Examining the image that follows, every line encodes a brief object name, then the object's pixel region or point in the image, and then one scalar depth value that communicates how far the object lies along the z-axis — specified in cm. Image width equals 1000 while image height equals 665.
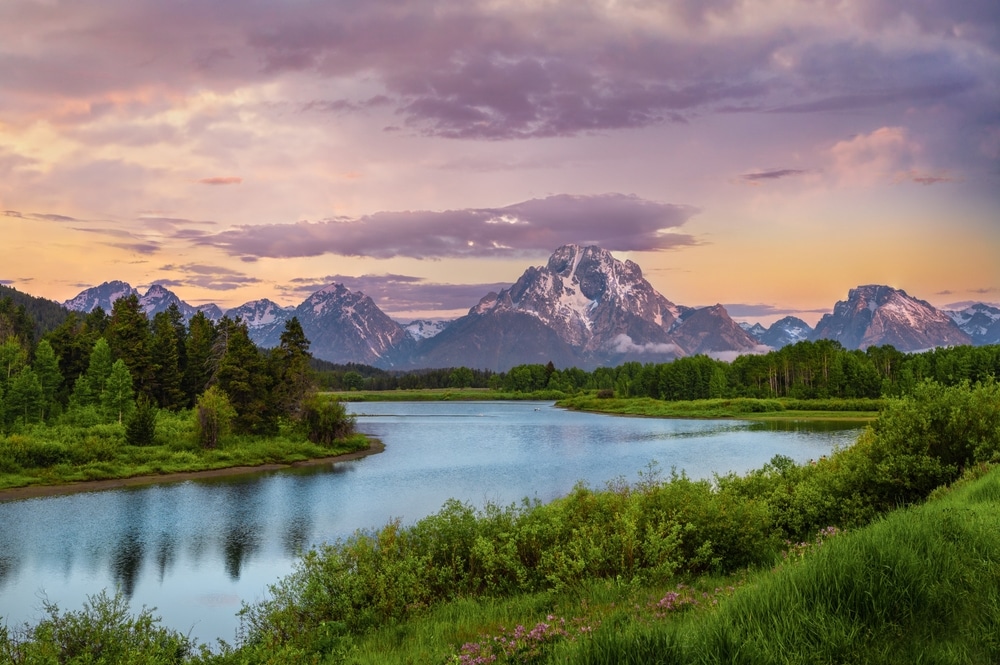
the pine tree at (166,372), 9044
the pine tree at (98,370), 7938
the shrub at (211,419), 6681
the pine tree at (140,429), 6347
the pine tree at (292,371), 7731
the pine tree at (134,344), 8762
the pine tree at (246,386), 7575
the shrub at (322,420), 7562
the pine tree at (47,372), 7731
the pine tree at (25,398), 6769
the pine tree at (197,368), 9447
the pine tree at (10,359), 7412
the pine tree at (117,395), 7750
